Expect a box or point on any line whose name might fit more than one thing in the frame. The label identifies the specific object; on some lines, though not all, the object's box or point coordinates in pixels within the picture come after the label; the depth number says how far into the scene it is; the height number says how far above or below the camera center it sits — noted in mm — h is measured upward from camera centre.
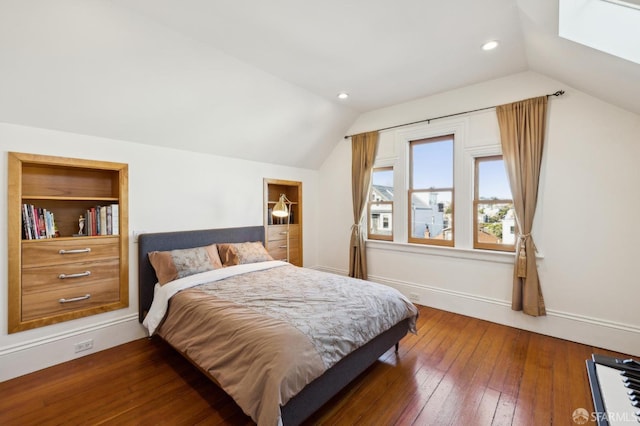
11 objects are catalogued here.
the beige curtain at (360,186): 4352 +413
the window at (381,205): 4336 +105
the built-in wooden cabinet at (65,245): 2293 -320
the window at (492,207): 3268 +57
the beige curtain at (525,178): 2930 +370
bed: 1573 -929
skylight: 1830 +1339
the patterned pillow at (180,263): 2822 -566
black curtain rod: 2840 +1281
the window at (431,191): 3734 +290
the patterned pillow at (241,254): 3404 -555
